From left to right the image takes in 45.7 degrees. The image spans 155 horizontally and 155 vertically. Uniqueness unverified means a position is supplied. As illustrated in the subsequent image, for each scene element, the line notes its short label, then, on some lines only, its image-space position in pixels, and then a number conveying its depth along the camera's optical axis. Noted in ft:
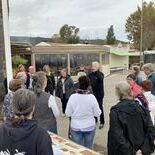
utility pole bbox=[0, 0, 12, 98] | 19.74
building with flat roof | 50.59
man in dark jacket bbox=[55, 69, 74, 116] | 17.10
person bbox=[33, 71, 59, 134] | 9.05
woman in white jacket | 9.42
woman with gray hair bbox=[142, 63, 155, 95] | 12.80
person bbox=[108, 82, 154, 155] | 7.41
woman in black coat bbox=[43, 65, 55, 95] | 19.65
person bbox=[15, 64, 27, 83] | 17.81
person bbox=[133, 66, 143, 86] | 14.09
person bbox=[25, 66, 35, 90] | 17.81
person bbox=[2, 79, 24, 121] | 9.28
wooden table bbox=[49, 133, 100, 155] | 7.12
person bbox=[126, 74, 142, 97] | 10.98
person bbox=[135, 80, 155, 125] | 10.52
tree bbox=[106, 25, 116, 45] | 137.38
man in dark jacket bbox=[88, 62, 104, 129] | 15.19
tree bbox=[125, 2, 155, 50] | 99.62
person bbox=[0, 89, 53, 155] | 4.95
